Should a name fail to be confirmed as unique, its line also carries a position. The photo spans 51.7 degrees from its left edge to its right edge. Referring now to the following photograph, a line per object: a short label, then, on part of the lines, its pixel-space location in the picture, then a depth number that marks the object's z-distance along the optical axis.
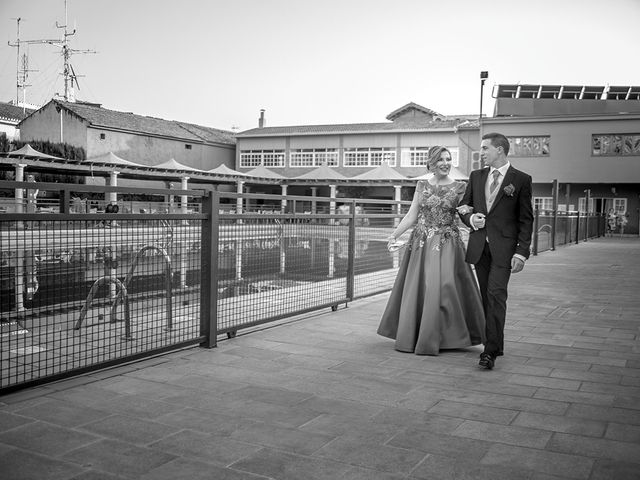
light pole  42.72
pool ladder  4.87
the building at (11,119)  54.31
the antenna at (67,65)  70.00
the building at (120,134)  46.39
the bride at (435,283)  5.66
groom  5.11
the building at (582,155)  40.31
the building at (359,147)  49.25
